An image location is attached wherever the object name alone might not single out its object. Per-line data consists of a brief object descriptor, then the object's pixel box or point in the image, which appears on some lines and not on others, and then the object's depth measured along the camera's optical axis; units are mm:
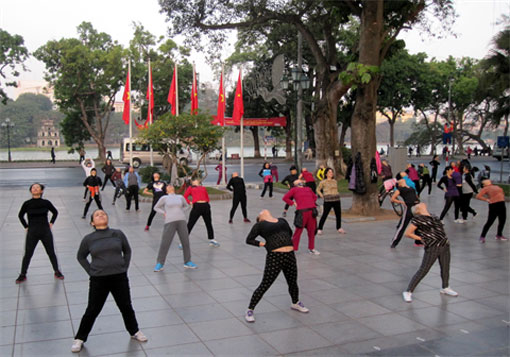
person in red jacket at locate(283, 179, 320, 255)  9867
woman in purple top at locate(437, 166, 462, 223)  13672
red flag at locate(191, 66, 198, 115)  23758
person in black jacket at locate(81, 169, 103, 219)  15158
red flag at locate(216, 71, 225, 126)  23983
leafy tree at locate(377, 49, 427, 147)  47625
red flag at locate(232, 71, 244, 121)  23672
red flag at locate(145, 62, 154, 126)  25594
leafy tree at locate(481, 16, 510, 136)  23047
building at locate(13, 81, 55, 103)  43050
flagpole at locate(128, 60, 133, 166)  25942
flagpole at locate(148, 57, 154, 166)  25569
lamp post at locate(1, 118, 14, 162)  50775
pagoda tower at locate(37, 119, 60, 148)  83688
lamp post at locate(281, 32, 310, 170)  21928
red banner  28211
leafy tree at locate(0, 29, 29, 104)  41312
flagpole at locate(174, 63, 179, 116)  23828
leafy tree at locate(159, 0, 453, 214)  15234
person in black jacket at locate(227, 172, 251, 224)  13867
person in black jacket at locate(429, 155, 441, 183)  23483
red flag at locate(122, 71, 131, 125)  25997
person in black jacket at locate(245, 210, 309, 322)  6395
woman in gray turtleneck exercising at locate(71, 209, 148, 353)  5543
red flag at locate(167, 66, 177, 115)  24641
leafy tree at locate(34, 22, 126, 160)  43219
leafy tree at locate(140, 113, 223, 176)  19922
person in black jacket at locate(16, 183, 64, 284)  8245
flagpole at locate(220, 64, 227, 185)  23172
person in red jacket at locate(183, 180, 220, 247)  10570
